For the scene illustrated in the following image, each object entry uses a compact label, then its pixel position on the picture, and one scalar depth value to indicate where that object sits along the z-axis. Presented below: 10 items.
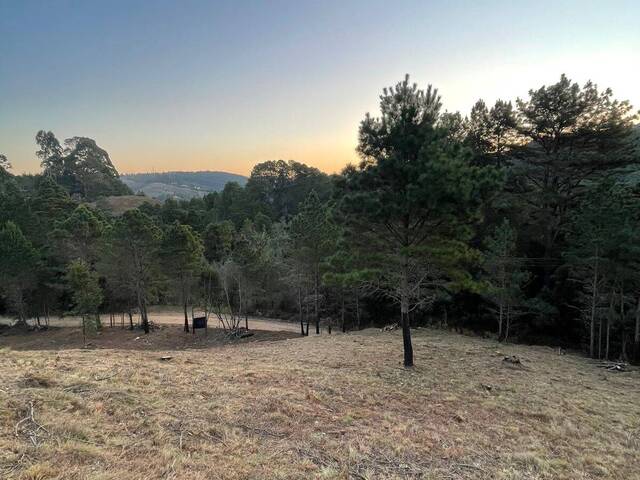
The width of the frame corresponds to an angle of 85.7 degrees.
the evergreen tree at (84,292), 21.48
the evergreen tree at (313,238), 22.33
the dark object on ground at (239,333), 24.70
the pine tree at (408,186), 9.34
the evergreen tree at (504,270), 18.70
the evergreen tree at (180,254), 25.67
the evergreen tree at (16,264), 26.66
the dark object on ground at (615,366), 14.51
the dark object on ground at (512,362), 12.98
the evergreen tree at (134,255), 25.19
